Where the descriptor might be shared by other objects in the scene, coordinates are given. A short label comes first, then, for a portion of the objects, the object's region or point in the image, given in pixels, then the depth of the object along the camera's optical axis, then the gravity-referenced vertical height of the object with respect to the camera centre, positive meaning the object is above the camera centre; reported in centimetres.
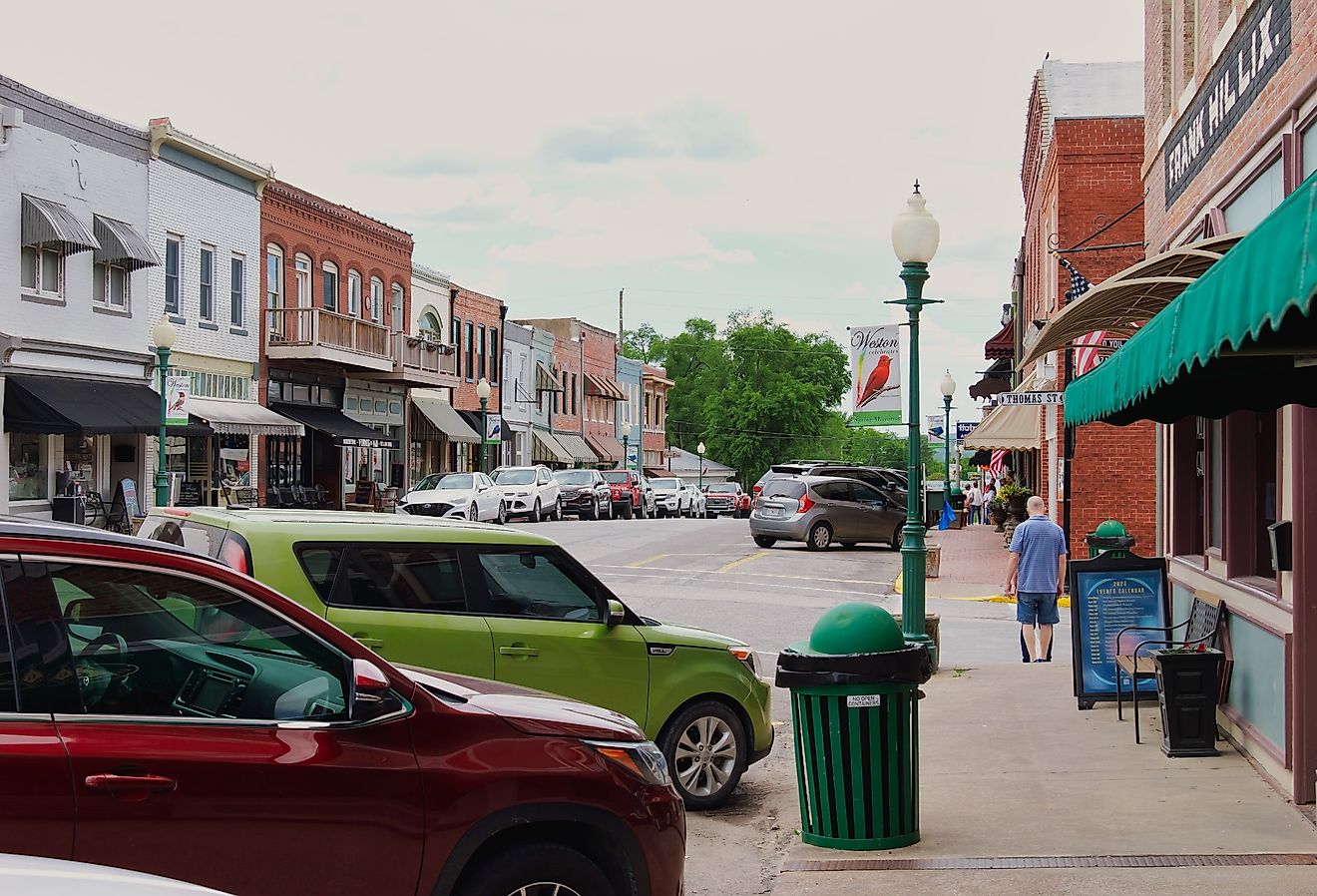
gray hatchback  2916 -46
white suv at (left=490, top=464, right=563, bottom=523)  3891 -2
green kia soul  720 -68
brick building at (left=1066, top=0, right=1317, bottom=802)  615 +54
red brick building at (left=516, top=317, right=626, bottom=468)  6544 +493
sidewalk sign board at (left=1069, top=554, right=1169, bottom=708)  1051 -86
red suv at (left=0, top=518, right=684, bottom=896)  373 -78
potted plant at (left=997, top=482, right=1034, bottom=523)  3266 -18
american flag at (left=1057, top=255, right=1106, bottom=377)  1798 +195
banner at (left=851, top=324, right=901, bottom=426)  1872 +164
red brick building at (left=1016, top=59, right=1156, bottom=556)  2262 +454
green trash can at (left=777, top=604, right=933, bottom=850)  680 -113
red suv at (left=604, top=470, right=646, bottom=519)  4778 -7
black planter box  880 -133
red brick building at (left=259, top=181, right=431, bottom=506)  3659 +399
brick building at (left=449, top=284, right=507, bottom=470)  5125 +525
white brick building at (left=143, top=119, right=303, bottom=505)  3159 +457
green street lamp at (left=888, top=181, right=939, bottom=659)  1222 +141
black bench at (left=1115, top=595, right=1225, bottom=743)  942 -97
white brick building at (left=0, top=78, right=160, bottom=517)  2594 +365
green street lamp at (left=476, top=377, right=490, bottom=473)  4044 +280
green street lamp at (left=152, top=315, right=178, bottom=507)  2373 +251
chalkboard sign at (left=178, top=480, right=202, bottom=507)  3167 -13
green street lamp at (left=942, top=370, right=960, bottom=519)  3881 +285
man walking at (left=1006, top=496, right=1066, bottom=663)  1309 -74
